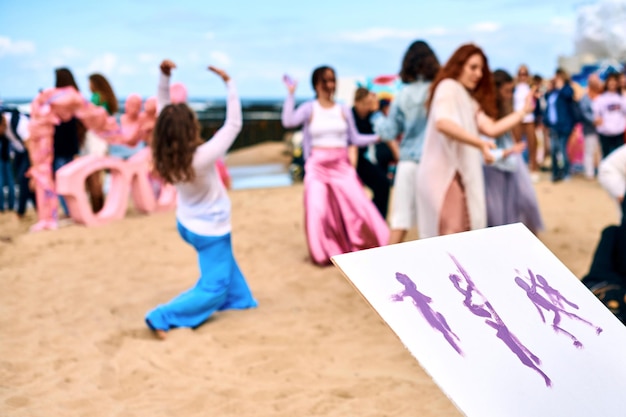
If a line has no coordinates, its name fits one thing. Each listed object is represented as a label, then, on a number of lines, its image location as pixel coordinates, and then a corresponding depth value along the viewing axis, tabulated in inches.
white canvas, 60.6
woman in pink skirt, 220.7
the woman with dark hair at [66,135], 289.9
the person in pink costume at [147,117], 322.7
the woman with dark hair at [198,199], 154.5
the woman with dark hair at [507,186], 206.2
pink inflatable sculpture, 284.4
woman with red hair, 160.7
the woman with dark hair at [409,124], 196.9
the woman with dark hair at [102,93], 319.3
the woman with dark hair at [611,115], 367.9
